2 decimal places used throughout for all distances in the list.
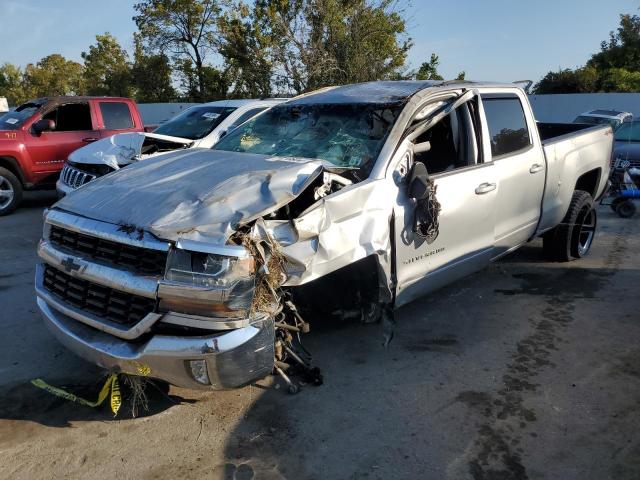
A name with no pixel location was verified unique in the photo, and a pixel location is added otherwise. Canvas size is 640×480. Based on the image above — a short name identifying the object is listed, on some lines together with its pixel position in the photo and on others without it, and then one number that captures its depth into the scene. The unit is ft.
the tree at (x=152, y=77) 113.09
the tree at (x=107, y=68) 125.49
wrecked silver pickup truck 8.68
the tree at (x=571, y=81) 106.42
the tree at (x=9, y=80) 159.94
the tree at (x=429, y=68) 77.97
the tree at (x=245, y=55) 74.84
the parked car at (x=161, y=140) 21.75
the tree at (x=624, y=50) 115.44
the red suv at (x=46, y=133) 29.01
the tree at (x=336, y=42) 61.72
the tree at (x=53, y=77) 155.12
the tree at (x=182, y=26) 100.37
